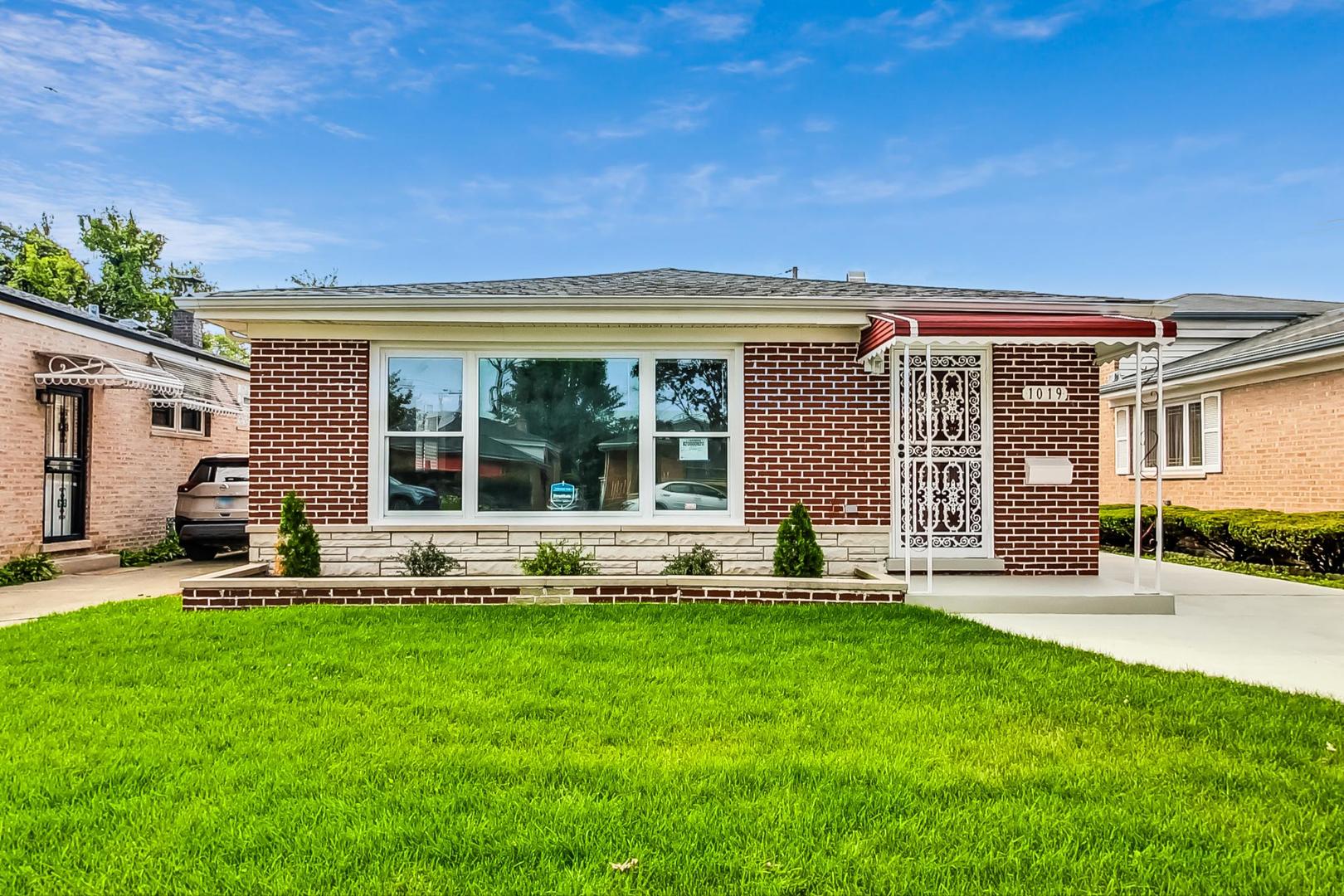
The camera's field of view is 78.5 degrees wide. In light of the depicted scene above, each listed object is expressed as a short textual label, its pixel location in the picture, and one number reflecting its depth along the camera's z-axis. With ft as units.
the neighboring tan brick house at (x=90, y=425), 33.65
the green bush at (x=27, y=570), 32.24
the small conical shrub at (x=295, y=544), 25.00
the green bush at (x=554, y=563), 26.25
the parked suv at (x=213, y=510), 38.60
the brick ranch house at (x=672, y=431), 27.09
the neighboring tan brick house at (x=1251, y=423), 39.29
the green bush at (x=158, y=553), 39.78
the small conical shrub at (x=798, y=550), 25.54
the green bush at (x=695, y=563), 26.94
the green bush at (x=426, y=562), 26.63
